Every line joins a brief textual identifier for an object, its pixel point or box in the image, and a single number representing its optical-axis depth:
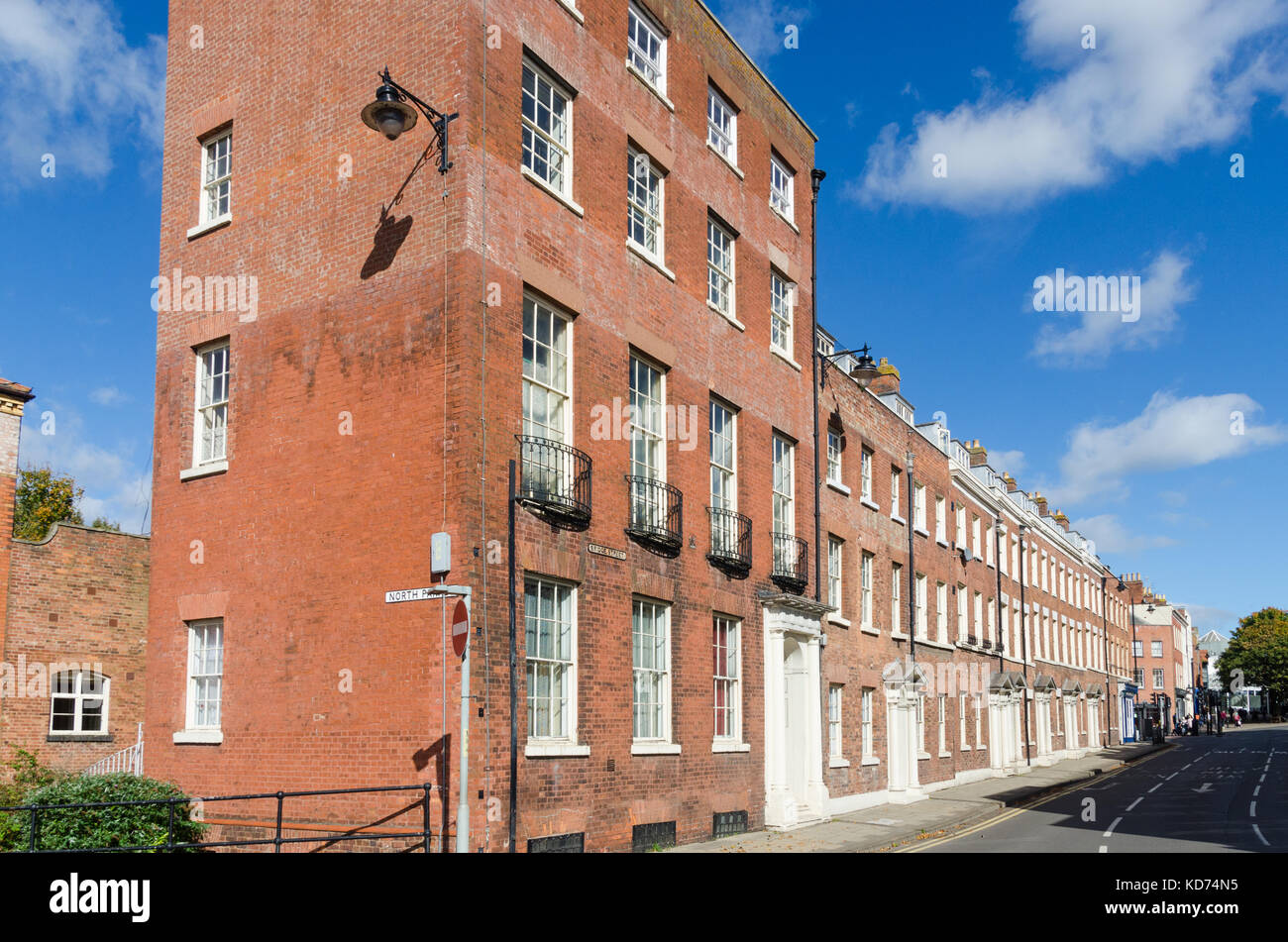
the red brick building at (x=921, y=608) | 27.44
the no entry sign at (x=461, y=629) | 11.38
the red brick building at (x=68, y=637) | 18.91
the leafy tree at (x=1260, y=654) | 130.38
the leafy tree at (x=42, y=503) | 45.81
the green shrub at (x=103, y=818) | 13.55
